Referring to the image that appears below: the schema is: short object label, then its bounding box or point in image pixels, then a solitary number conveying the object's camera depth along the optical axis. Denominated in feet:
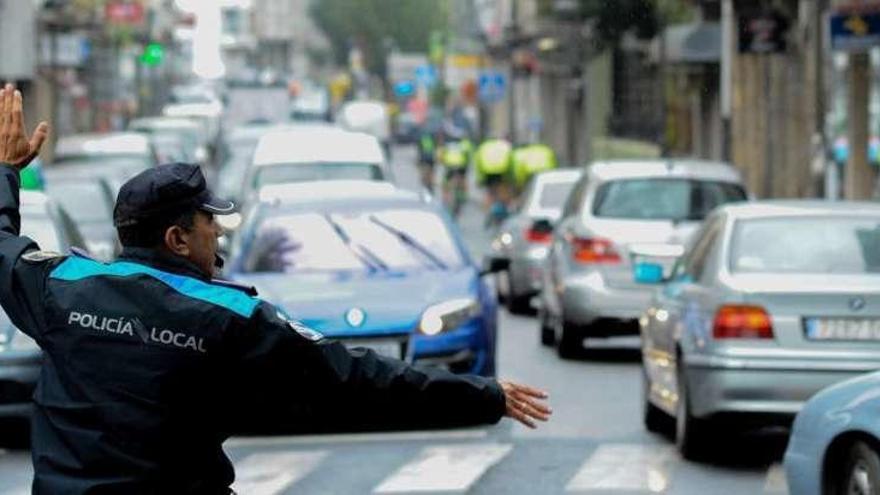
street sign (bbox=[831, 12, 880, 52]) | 100.37
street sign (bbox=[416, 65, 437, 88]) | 259.39
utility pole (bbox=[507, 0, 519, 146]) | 213.05
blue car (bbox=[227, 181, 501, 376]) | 49.85
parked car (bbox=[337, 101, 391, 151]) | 268.21
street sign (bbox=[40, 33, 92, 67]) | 207.41
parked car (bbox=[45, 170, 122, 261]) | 83.41
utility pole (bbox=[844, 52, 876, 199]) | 116.98
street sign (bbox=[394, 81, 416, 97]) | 321.36
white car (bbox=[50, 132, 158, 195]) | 112.16
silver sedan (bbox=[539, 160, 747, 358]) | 67.10
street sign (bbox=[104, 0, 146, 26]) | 242.37
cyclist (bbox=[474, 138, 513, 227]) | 142.41
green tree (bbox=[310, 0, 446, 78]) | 461.37
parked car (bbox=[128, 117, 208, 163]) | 179.85
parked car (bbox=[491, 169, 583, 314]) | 86.38
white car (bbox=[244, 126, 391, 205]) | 83.30
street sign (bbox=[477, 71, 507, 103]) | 205.52
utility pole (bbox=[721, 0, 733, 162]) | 124.06
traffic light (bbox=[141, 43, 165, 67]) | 264.31
